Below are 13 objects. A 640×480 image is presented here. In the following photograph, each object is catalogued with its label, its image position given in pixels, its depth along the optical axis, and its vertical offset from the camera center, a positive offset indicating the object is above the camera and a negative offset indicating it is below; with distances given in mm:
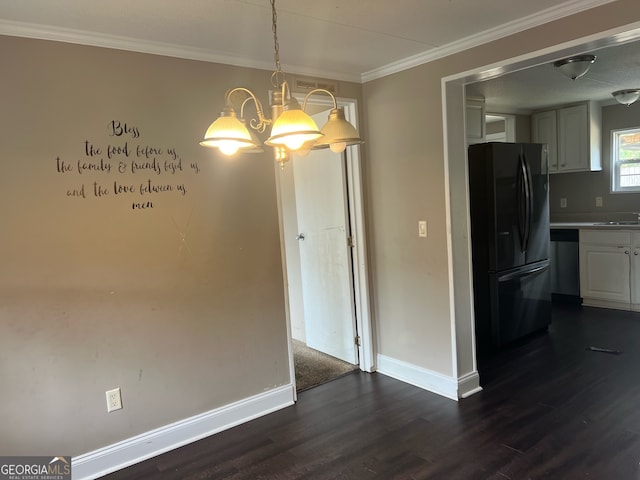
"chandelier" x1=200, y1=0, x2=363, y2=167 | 1323 +226
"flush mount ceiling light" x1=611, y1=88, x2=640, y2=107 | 4312 +810
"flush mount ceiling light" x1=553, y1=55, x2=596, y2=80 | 3023 +810
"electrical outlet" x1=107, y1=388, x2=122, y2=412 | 2412 -992
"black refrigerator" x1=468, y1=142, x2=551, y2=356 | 3621 -412
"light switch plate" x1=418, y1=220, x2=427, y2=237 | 3088 -233
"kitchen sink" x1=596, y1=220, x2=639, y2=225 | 4950 -475
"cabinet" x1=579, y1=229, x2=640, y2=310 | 4582 -918
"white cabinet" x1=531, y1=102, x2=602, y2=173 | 5062 +565
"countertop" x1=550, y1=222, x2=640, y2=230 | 4562 -469
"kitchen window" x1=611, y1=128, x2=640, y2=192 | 5117 +228
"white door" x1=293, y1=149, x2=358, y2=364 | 3576 -445
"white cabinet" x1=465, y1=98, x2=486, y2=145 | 3904 +613
